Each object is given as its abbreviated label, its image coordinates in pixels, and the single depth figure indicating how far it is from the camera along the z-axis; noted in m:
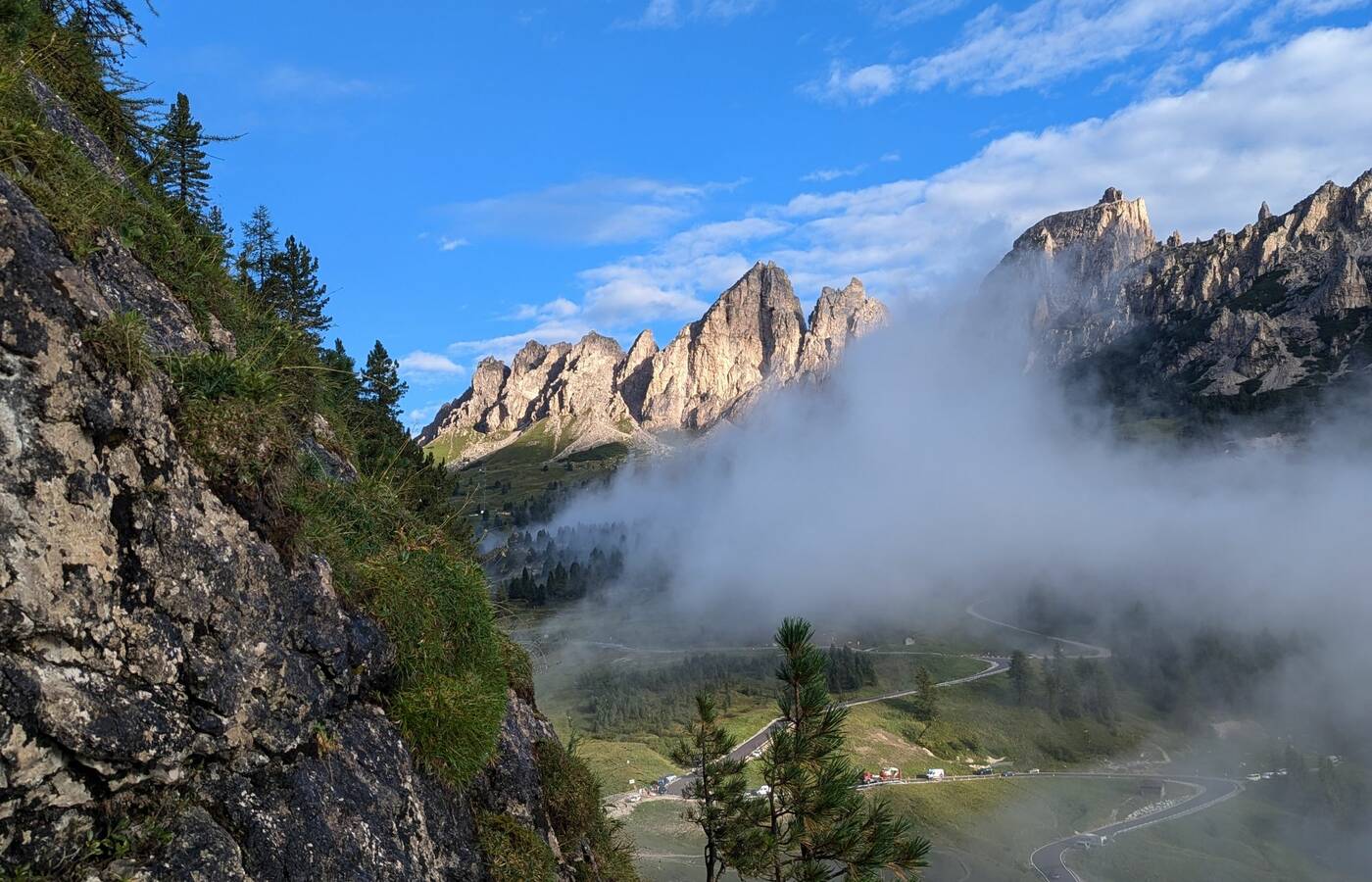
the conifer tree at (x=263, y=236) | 43.71
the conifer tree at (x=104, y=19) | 16.98
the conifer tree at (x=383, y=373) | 46.05
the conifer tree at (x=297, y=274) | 42.41
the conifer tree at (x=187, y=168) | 25.86
